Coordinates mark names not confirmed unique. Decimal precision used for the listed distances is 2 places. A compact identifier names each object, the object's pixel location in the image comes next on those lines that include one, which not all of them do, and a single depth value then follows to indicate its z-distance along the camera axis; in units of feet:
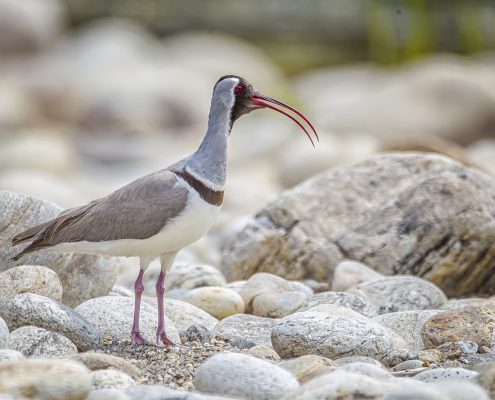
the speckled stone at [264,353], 40.43
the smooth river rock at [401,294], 49.03
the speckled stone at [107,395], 31.76
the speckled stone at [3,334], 37.22
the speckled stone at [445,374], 36.42
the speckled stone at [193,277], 53.57
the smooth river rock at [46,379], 31.24
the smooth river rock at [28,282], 43.37
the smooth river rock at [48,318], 40.11
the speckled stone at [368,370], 35.39
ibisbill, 41.73
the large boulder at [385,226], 56.13
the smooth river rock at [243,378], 33.96
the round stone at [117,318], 43.39
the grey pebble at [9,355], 35.60
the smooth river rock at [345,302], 47.21
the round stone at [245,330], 43.32
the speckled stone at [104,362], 36.42
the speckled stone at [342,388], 31.60
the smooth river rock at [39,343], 38.52
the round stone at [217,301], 48.83
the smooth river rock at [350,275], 53.42
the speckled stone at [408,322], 44.14
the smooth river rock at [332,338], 40.09
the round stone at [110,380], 34.50
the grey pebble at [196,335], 43.93
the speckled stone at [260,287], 49.85
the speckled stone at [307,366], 36.65
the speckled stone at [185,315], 46.09
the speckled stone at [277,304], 48.34
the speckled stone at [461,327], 42.39
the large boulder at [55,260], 46.65
